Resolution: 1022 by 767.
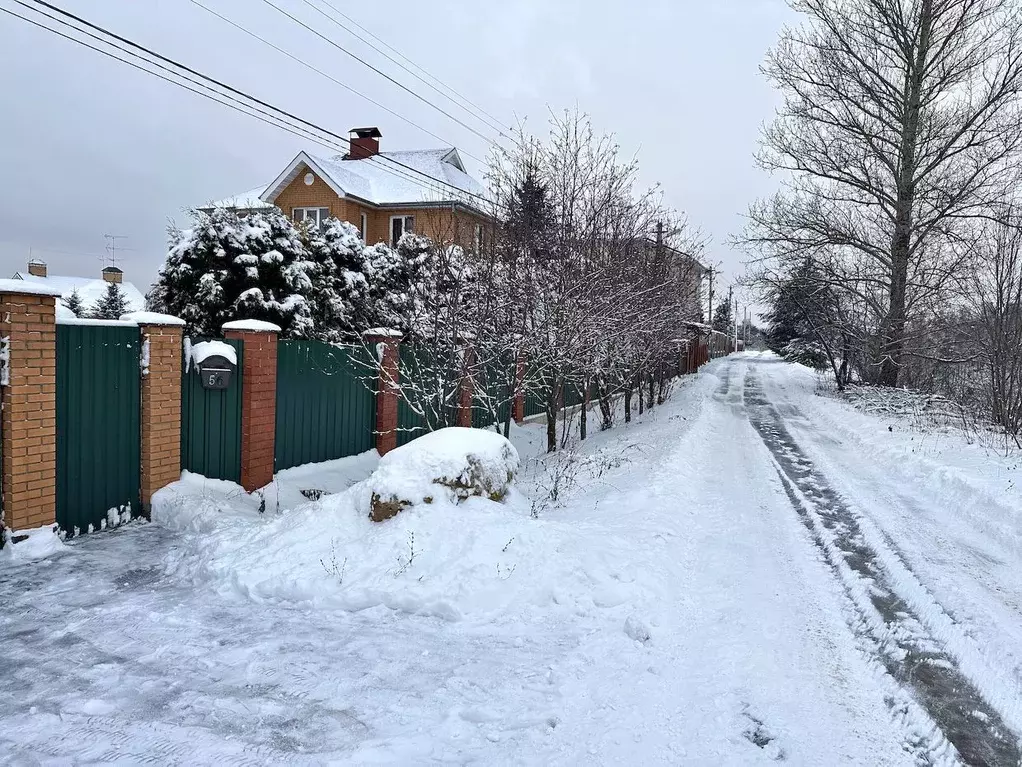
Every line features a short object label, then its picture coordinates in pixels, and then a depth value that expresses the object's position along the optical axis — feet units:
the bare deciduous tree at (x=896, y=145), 58.59
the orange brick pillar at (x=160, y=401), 19.65
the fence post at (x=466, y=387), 29.71
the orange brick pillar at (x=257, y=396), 23.02
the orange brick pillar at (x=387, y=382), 30.48
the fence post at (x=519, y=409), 47.67
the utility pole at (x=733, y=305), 267.96
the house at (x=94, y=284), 136.15
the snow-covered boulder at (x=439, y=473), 17.01
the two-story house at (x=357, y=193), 85.51
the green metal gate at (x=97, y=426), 17.54
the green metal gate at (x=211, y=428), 21.41
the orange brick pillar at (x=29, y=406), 15.66
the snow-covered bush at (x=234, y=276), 36.55
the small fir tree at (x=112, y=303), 93.24
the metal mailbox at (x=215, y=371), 21.39
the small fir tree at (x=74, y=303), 91.29
